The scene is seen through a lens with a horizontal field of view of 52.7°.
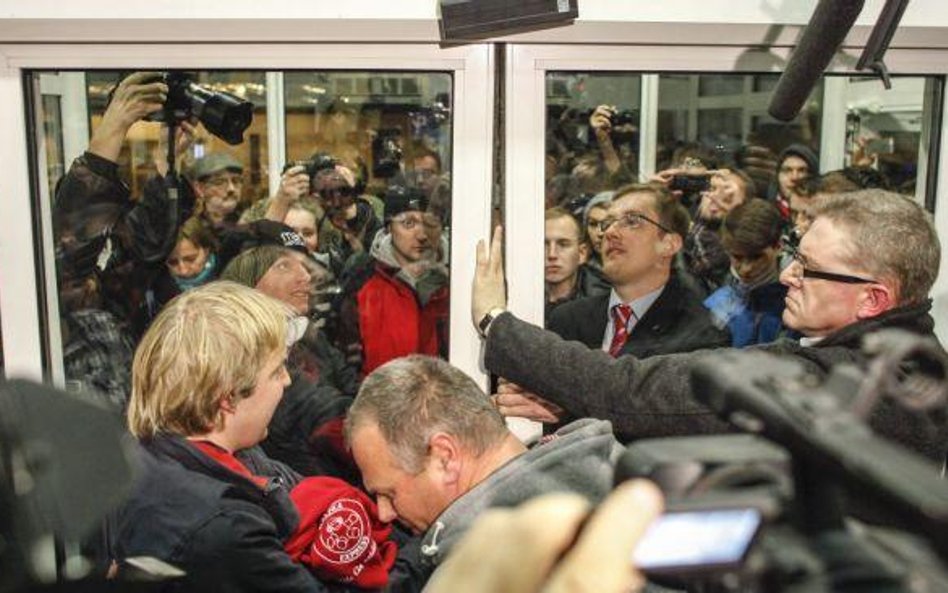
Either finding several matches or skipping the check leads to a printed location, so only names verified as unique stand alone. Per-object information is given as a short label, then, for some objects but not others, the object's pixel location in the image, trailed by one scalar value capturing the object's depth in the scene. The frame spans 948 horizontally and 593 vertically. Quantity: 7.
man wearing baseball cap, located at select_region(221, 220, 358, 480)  2.10
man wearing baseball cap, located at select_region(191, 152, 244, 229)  2.03
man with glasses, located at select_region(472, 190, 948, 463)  1.60
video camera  0.55
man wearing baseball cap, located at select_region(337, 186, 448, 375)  2.11
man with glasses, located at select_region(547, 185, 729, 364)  2.14
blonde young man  1.47
